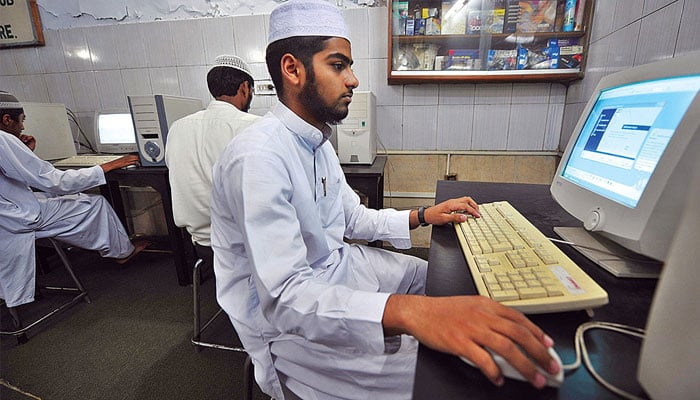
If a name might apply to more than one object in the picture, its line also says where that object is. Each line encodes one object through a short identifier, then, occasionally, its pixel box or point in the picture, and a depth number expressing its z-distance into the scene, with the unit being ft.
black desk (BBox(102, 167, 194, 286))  6.48
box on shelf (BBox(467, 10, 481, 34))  6.37
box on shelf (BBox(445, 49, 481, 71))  6.72
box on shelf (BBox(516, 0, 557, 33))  6.19
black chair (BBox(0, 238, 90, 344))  5.36
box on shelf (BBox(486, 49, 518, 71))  6.51
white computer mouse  1.12
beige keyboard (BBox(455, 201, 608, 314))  1.44
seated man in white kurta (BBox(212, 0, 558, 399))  1.45
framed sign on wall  8.09
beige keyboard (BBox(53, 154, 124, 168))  6.94
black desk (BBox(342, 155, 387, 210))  6.01
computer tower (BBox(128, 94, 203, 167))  6.37
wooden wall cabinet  6.17
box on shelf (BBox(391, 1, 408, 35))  6.52
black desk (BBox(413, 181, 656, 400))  1.16
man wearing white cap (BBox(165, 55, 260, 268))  4.82
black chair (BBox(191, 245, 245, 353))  4.69
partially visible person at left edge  5.34
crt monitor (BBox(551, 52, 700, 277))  1.59
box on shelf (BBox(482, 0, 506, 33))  6.26
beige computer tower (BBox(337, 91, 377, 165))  6.31
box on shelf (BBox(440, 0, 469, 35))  6.41
